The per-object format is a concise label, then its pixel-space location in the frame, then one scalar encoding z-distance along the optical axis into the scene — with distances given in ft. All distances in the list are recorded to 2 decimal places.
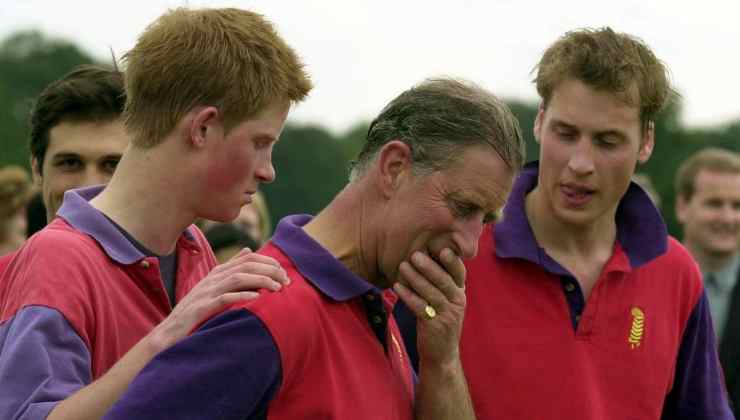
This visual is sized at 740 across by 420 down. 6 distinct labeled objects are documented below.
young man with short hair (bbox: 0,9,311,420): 22.24
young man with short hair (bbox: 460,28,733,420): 30.14
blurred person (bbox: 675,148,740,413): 51.57
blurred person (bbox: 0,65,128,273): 31.19
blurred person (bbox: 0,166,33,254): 58.34
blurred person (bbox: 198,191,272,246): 58.70
